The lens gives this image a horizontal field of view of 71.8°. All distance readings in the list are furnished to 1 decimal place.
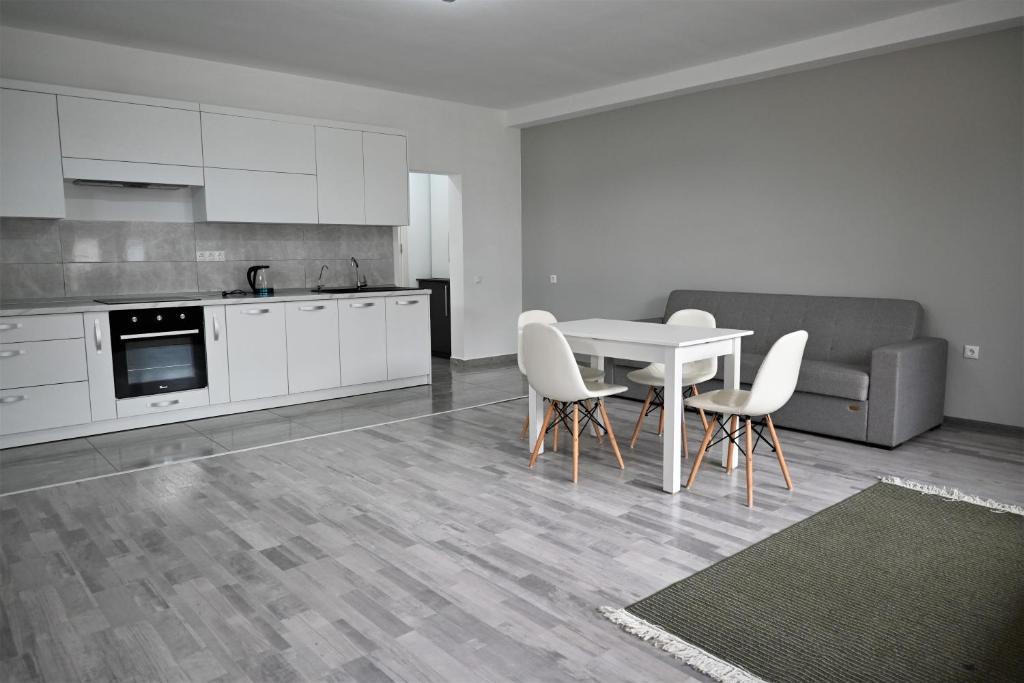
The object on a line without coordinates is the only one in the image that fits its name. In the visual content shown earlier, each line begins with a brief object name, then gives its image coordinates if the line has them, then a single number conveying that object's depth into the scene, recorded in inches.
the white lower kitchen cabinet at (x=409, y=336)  250.8
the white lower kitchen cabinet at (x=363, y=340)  237.8
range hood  191.0
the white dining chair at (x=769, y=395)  135.3
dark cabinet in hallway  321.1
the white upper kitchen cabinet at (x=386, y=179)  251.0
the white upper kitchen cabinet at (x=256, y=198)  216.4
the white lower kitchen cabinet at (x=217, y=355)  207.2
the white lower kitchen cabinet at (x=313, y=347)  225.8
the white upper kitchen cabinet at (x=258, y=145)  214.5
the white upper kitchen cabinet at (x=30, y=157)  180.4
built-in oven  192.9
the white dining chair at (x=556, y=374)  147.6
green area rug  85.1
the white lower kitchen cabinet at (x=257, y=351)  213.6
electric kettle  227.0
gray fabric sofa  172.6
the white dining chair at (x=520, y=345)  182.2
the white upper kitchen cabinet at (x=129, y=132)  189.6
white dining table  142.5
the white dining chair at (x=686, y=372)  175.3
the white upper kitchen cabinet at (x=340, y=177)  238.8
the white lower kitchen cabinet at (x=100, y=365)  186.7
